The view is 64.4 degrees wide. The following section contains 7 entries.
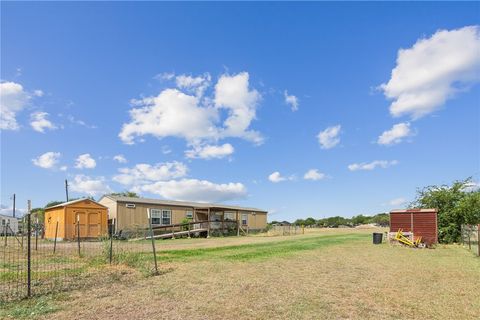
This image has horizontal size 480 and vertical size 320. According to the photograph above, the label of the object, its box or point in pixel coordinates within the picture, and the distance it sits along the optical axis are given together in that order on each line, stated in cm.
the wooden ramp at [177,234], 3025
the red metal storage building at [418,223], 2348
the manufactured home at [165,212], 3148
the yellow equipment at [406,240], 2125
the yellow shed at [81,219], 2791
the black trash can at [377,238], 2322
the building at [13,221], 5138
